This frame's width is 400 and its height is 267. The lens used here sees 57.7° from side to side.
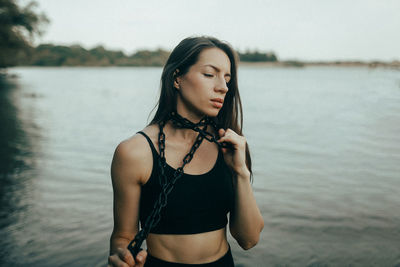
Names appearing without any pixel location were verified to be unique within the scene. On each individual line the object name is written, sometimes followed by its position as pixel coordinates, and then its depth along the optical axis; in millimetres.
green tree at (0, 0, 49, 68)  40875
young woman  2217
